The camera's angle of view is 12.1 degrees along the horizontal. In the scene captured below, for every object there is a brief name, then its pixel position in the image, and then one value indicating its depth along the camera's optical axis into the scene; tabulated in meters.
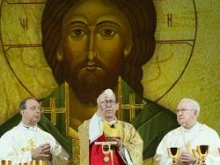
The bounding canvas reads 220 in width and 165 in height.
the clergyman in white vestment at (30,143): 11.70
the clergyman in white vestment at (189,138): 11.77
